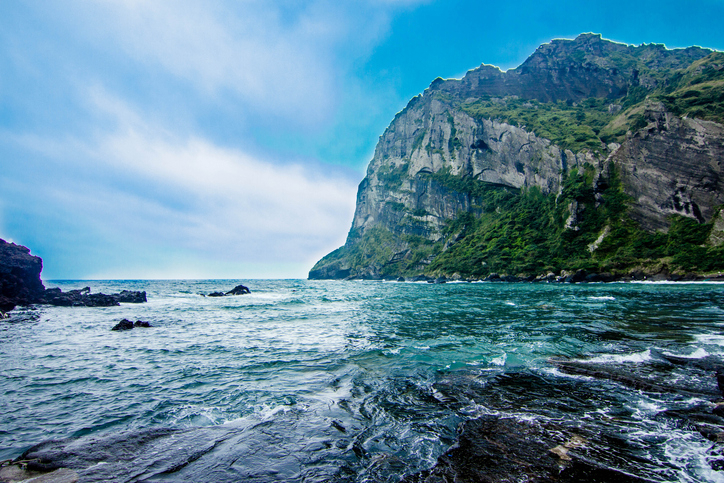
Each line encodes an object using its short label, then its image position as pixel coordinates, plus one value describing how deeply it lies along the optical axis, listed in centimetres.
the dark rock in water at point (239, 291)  6896
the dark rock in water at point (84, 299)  4525
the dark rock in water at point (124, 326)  2318
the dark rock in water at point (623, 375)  826
